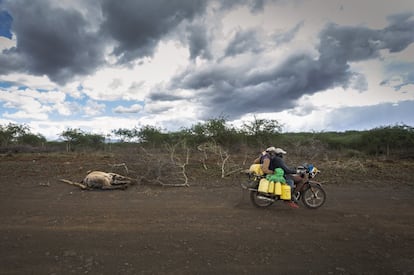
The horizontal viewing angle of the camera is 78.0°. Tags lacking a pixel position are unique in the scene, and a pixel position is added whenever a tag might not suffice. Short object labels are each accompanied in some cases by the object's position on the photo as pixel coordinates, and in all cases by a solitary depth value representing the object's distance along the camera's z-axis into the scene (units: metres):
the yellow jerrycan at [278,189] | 6.24
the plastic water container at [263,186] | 6.31
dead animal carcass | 9.02
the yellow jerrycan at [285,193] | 6.21
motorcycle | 6.55
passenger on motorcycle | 6.46
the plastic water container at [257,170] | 6.68
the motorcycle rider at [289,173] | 6.44
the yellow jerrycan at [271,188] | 6.29
